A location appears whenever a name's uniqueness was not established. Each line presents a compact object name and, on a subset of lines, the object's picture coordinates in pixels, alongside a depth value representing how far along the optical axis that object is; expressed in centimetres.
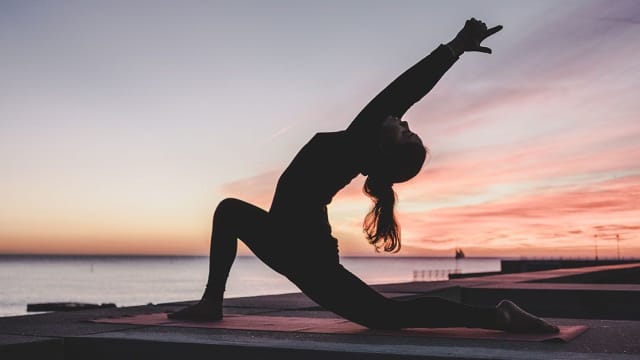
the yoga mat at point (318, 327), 406
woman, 409
